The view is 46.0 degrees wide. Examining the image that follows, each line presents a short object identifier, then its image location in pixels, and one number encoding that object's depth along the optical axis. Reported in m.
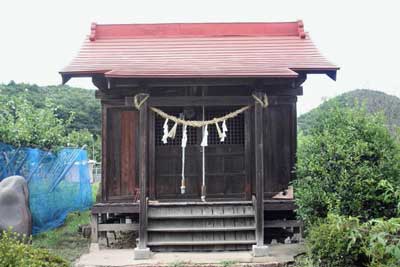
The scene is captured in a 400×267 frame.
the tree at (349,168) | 6.93
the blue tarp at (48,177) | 9.95
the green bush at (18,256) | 4.43
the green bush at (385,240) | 3.57
